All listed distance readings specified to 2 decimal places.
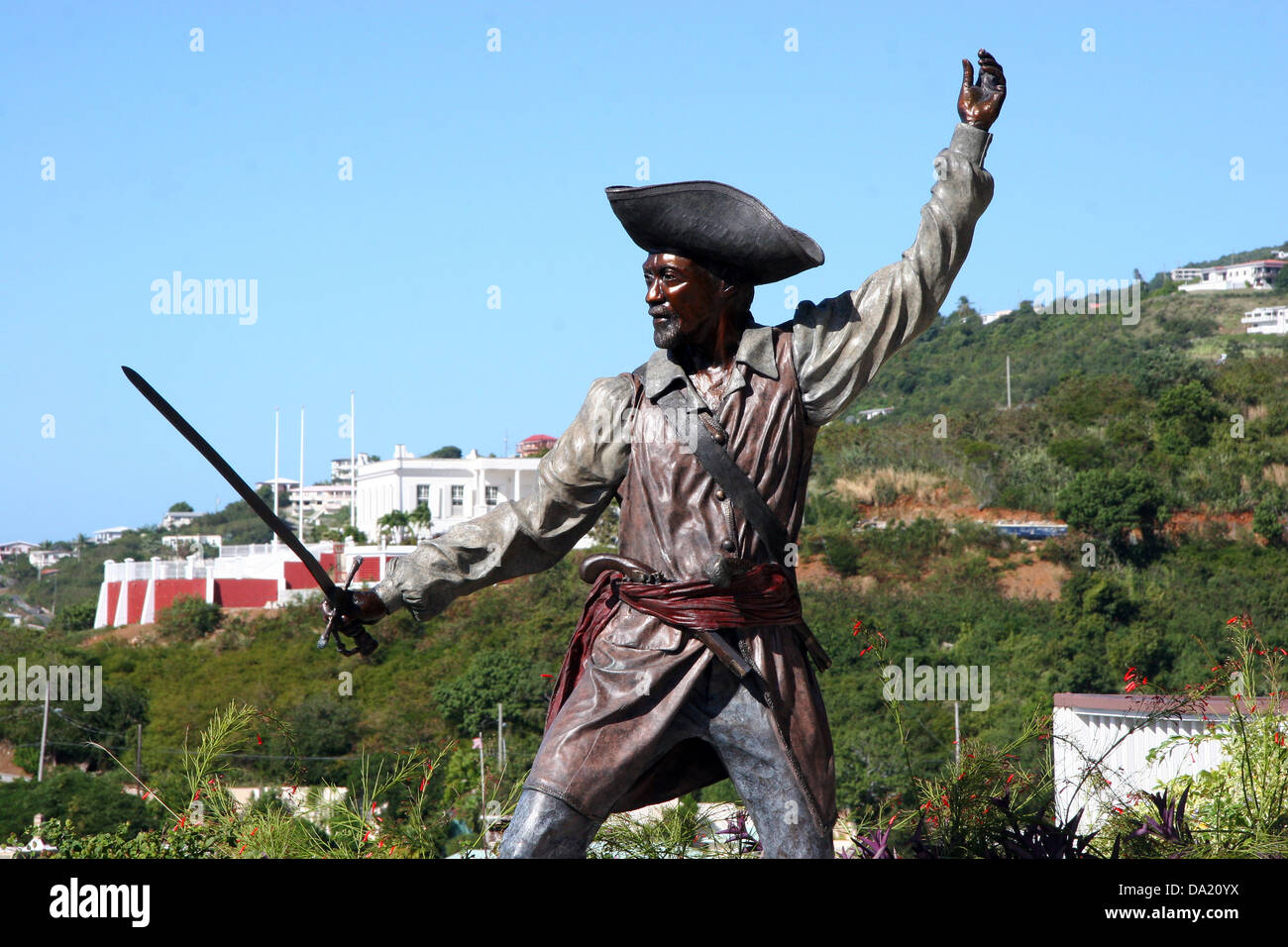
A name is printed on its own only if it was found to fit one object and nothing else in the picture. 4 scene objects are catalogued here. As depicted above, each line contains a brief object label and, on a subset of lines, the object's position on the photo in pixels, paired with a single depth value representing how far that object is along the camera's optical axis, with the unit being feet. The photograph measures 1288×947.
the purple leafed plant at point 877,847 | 14.46
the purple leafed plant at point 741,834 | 15.99
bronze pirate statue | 11.46
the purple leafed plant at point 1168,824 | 14.11
